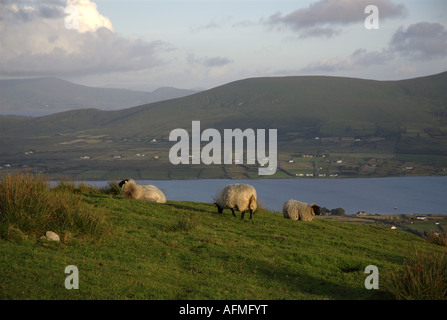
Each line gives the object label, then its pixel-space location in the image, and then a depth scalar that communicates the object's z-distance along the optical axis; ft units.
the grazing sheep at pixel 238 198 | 53.36
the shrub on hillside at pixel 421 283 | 26.76
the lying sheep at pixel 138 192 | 60.90
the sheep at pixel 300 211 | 61.77
